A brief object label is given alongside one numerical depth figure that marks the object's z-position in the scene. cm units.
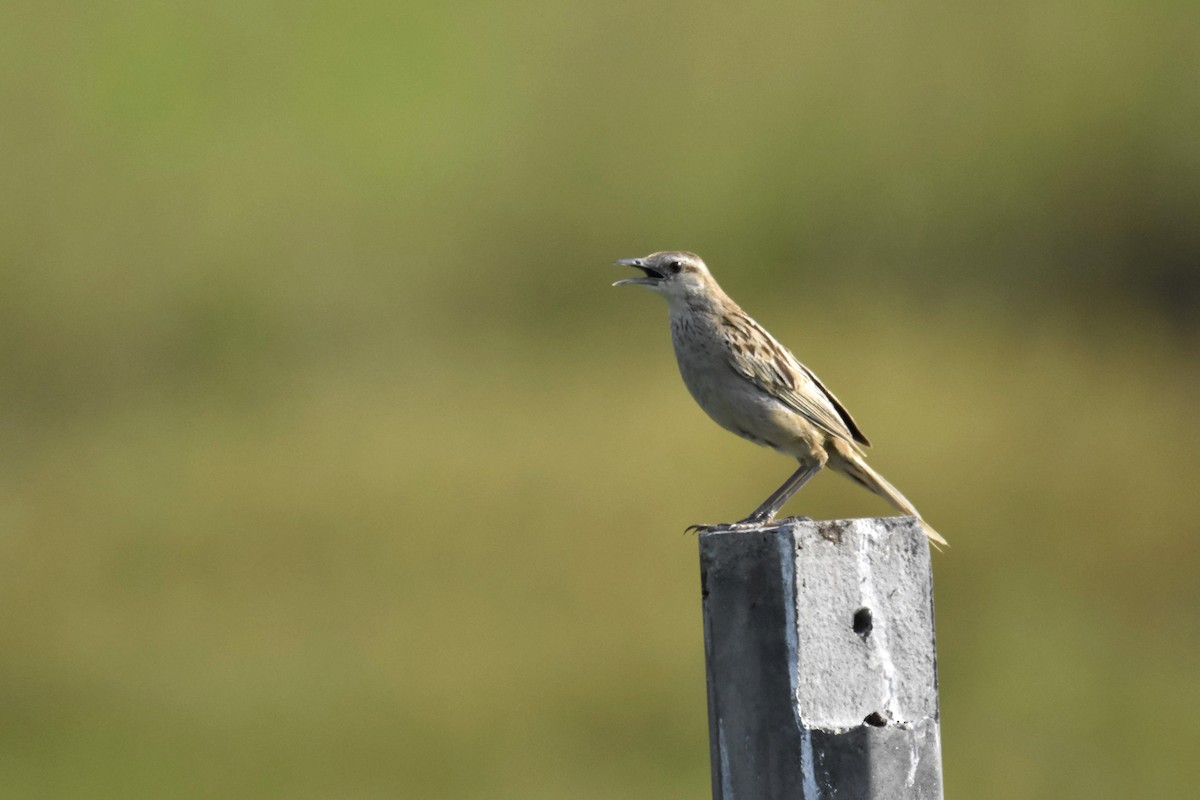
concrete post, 962
